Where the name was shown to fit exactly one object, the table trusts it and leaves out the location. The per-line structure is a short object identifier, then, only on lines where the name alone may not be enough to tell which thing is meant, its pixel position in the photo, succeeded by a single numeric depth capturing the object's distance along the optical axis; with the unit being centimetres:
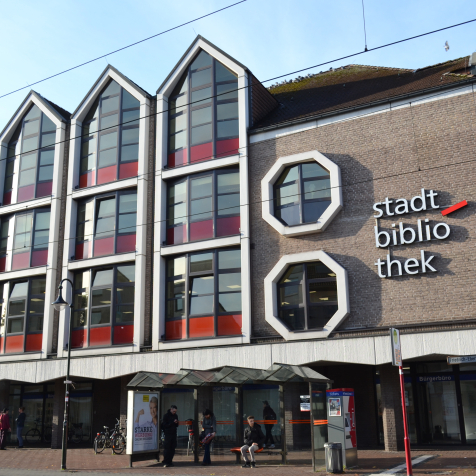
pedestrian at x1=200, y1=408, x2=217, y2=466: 1633
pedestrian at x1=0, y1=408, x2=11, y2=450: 2273
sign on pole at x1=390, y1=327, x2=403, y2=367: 1159
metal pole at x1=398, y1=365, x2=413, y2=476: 1088
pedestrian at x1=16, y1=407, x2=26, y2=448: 2375
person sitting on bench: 1534
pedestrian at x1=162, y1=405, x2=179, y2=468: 1650
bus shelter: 1534
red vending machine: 1417
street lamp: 1602
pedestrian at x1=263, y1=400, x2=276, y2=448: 1697
